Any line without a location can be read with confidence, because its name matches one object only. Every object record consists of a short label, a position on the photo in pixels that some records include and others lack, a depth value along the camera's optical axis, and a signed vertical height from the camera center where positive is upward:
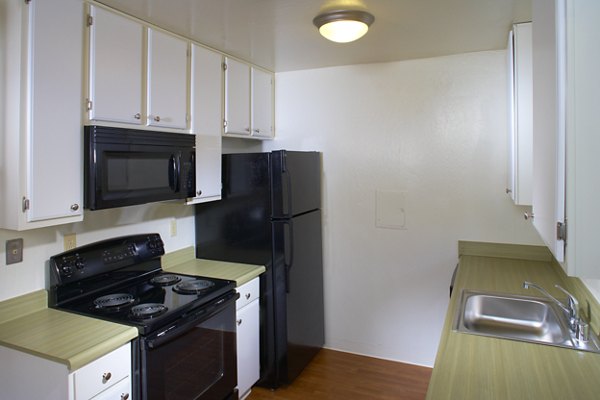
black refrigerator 2.79 -0.24
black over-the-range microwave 1.87 +0.19
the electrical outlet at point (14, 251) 1.84 -0.22
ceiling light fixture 2.09 +0.94
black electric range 1.86 -0.52
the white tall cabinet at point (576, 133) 0.97 +0.17
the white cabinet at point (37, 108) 1.62 +0.39
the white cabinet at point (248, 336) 2.58 -0.87
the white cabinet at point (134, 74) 1.90 +0.67
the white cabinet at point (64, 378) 1.51 -0.68
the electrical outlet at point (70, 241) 2.10 -0.20
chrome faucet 1.58 -0.48
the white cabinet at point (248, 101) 2.86 +0.77
